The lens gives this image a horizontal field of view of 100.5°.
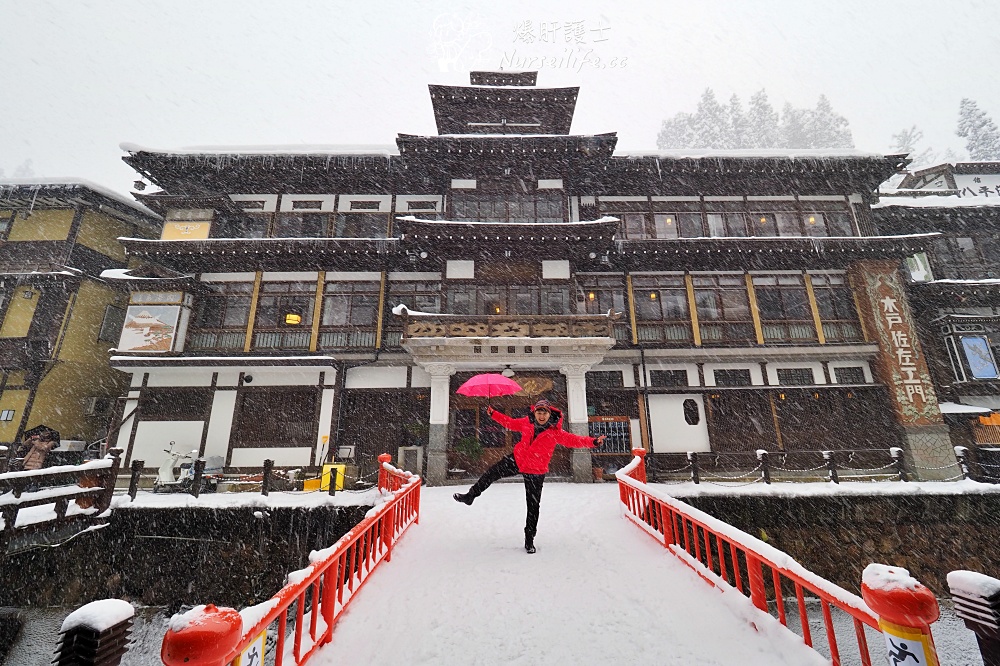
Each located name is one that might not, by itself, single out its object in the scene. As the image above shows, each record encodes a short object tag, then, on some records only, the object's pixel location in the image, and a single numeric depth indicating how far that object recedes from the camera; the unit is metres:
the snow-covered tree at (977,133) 30.19
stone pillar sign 14.49
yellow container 12.20
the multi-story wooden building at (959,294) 15.87
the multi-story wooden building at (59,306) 15.58
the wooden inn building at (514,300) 15.16
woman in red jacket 5.74
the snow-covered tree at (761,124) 38.62
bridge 2.16
